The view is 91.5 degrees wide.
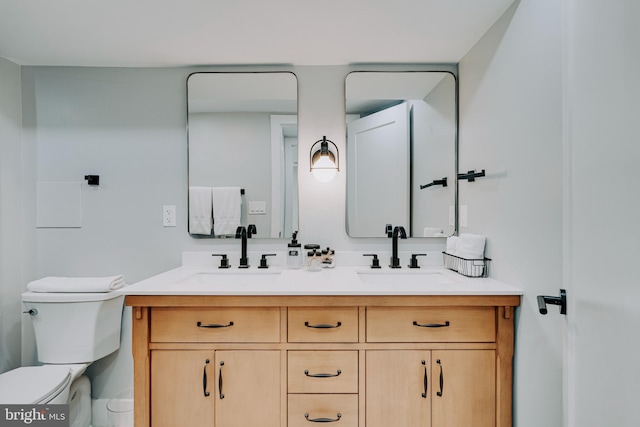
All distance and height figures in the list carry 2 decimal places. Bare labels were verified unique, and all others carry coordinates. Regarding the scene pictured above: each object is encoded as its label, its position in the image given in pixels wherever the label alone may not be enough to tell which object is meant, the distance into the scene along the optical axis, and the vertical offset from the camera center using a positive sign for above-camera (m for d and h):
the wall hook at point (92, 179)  1.93 +0.19
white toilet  1.73 -0.68
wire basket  1.58 -0.29
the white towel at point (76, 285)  1.74 -0.42
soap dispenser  1.85 -0.27
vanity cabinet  1.35 -0.66
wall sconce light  1.89 +0.31
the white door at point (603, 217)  0.69 -0.02
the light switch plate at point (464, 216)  1.81 -0.03
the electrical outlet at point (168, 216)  1.96 -0.04
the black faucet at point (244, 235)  1.87 -0.15
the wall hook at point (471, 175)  1.61 +0.19
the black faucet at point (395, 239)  1.86 -0.17
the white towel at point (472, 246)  1.58 -0.18
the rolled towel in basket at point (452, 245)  1.75 -0.20
